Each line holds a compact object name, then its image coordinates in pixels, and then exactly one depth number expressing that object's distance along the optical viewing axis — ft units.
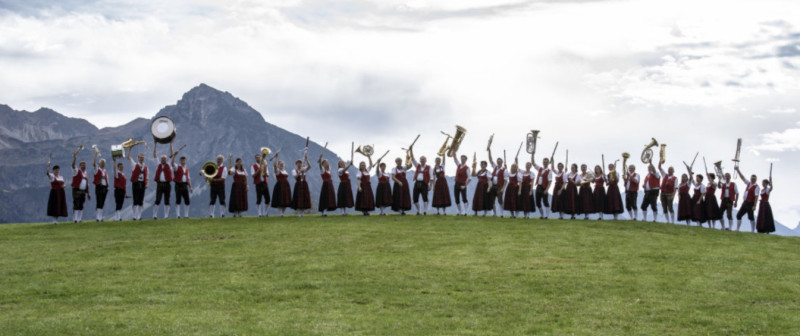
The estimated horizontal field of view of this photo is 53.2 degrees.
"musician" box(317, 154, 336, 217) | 108.58
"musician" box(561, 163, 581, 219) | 108.27
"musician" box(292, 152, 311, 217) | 105.70
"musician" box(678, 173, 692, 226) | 111.86
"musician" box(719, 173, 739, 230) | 108.47
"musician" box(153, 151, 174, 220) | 104.37
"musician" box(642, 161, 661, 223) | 110.32
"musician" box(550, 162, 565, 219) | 108.58
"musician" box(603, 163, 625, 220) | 110.42
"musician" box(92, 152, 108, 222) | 103.19
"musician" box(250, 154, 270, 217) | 107.34
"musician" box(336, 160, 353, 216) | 108.37
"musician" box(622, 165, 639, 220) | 110.13
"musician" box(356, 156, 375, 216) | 107.65
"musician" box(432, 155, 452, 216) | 109.40
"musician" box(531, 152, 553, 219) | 108.52
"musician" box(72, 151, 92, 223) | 102.73
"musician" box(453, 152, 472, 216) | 110.32
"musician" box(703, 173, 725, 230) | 110.11
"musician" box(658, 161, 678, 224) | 109.81
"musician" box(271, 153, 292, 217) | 107.55
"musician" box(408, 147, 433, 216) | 109.60
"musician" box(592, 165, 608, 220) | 109.19
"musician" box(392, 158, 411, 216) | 107.96
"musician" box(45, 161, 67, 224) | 102.63
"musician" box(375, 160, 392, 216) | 108.88
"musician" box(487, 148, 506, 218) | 108.99
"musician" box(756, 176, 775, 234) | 108.47
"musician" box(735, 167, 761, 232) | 108.68
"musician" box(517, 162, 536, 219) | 108.27
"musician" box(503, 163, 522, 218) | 108.17
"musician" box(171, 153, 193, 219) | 105.09
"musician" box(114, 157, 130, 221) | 103.95
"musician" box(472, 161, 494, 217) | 109.81
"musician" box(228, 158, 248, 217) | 106.42
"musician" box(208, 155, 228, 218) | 107.34
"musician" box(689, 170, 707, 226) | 110.63
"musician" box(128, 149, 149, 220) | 103.50
